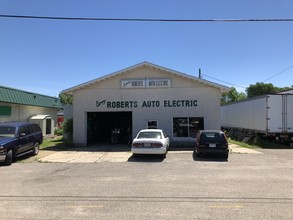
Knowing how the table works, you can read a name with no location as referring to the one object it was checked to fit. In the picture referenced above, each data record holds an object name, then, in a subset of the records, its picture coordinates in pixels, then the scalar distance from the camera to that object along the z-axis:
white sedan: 10.69
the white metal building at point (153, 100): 15.57
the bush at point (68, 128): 17.75
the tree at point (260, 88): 51.76
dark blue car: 10.01
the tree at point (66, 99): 48.84
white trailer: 15.47
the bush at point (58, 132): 24.99
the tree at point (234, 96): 55.13
